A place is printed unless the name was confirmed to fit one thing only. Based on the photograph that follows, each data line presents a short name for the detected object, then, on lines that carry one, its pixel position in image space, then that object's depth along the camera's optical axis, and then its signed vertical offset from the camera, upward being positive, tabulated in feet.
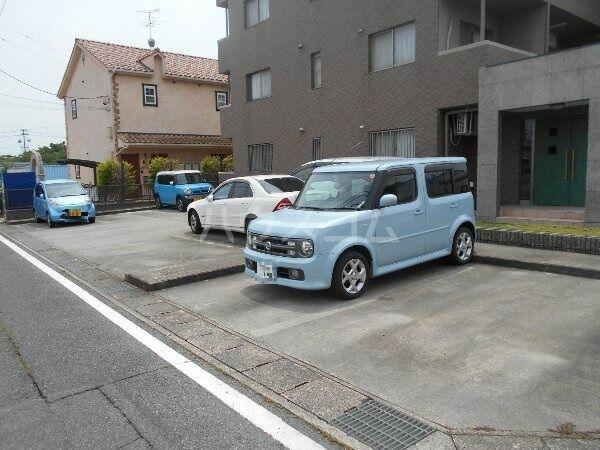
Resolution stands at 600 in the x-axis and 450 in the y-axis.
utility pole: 279.77 +21.83
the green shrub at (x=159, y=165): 83.41 +2.19
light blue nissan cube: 20.65 -2.40
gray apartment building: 36.83 +7.14
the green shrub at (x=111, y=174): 79.77 +0.77
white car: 35.17 -1.74
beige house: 91.71 +14.63
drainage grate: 10.83 -5.82
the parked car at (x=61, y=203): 55.11 -2.64
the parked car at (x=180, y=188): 67.36 -1.44
